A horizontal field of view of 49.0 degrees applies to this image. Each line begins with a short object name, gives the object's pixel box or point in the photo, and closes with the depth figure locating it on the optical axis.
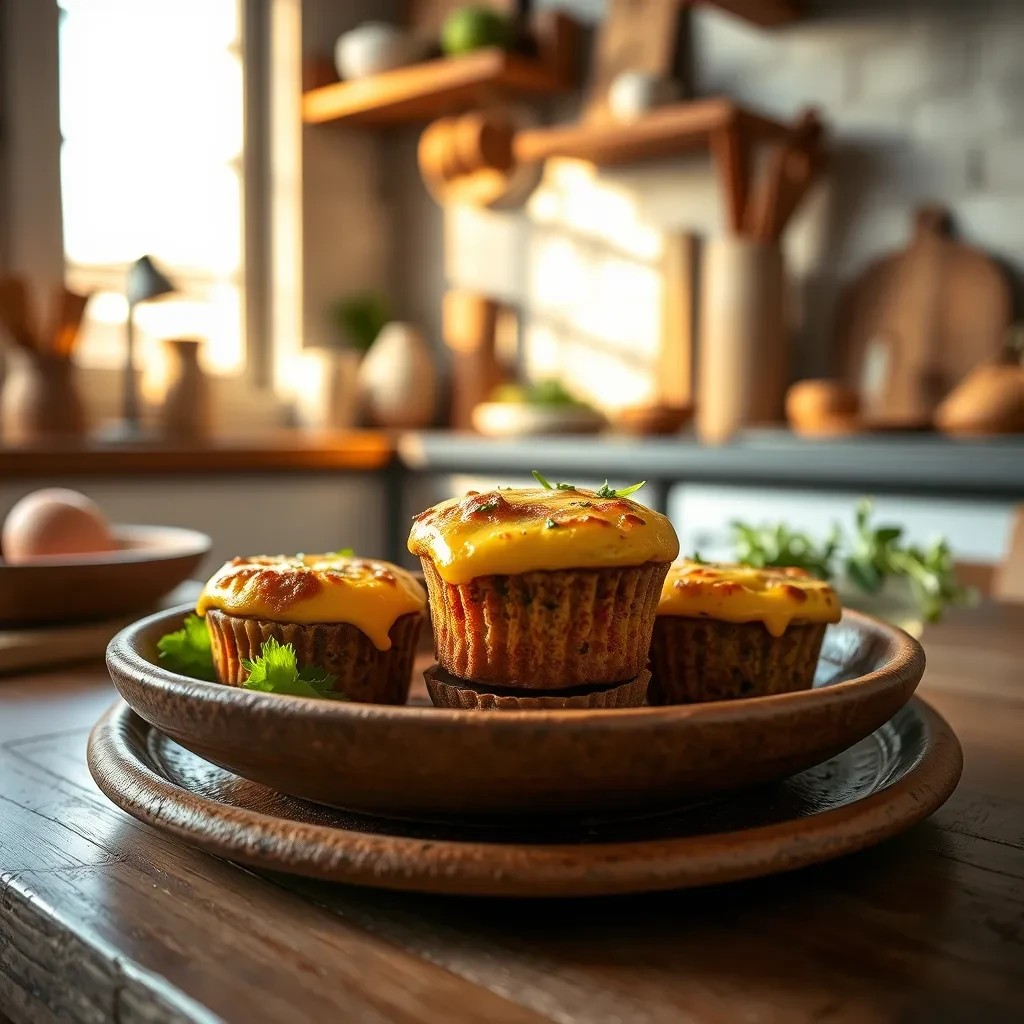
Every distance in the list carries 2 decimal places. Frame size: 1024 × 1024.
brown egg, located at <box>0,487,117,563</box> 1.12
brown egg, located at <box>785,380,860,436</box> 2.42
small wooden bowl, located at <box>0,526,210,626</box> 1.00
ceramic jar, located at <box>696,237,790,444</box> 2.85
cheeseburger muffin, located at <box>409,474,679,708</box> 0.62
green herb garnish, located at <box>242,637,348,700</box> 0.57
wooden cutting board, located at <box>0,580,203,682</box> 0.95
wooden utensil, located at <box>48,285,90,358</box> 2.70
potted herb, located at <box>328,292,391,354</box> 3.88
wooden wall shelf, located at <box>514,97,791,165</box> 2.84
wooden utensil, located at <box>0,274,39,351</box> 2.65
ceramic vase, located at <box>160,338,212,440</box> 3.09
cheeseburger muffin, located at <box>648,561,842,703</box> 0.69
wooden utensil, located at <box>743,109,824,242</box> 2.81
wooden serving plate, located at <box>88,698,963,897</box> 0.42
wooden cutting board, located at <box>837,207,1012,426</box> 2.64
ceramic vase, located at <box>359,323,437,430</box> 3.58
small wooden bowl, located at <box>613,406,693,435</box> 2.81
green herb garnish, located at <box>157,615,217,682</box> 0.69
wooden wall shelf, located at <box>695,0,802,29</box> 2.80
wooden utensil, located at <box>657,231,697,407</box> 3.15
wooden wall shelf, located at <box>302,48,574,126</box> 3.27
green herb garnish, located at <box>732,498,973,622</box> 1.13
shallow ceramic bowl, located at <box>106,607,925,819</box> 0.44
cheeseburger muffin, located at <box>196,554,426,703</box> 0.66
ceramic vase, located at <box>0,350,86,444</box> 2.74
